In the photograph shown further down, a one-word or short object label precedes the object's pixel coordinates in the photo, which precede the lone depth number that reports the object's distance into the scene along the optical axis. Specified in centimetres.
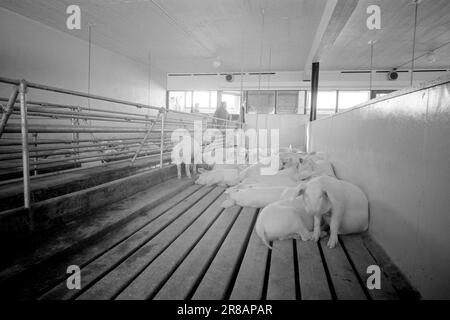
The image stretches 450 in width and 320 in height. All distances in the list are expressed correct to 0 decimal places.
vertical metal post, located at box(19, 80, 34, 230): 165
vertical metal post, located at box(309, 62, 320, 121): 872
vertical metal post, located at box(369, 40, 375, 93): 778
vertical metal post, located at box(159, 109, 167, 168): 379
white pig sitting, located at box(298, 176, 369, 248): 187
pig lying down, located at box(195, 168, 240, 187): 397
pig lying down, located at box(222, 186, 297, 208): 274
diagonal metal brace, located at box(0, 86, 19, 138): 161
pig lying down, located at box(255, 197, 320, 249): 194
